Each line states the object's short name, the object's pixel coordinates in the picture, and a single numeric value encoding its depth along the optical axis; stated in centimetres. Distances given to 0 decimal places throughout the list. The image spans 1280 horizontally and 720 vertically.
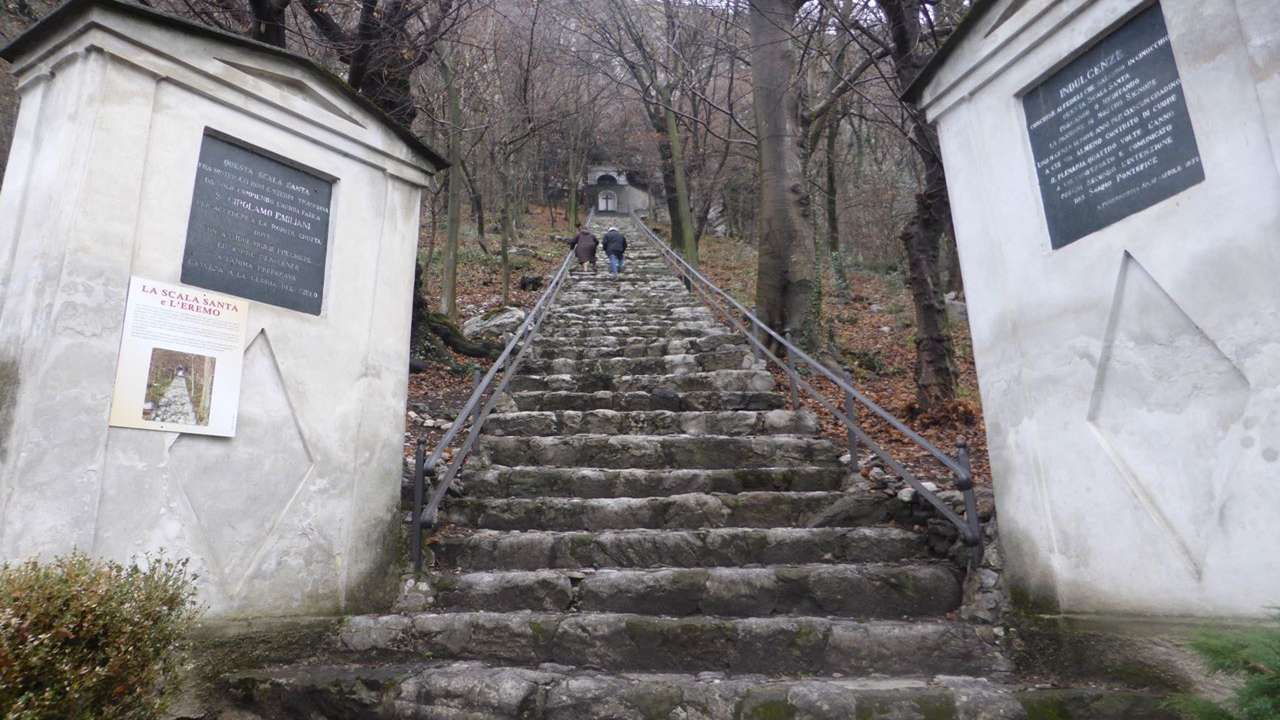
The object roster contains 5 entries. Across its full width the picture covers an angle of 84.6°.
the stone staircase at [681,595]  302
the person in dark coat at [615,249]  1483
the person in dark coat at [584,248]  1540
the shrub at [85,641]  190
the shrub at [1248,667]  186
